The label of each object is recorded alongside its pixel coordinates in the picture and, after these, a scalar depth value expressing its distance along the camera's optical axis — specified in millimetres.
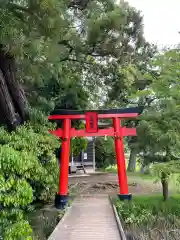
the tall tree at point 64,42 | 5152
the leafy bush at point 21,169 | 4182
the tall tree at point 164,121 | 7480
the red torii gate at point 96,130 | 9531
